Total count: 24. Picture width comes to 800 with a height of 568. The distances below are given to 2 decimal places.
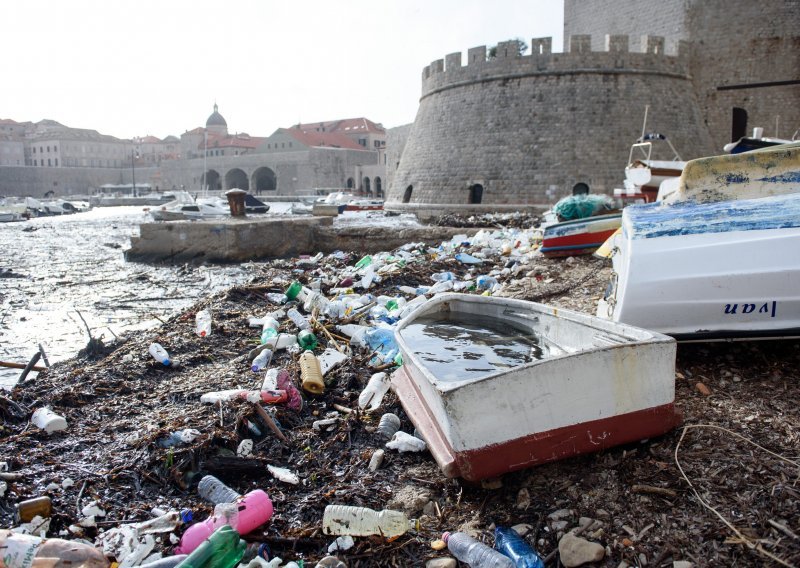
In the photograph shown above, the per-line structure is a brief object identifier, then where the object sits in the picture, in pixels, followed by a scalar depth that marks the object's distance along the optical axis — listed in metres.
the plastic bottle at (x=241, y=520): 2.42
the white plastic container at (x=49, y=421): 3.64
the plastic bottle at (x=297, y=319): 5.48
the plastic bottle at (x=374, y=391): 3.77
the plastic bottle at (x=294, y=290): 6.52
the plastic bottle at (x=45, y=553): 2.14
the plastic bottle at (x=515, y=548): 2.20
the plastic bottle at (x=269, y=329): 5.31
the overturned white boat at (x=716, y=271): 3.21
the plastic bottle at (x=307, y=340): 4.98
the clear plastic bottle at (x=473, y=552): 2.21
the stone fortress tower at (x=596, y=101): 16.89
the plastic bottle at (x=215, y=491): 2.79
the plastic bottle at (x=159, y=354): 4.98
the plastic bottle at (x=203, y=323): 5.82
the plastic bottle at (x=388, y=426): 3.39
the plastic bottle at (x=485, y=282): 6.73
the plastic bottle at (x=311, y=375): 3.98
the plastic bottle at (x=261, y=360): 4.64
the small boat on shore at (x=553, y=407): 2.55
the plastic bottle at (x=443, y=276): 7.34
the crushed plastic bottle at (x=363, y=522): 2.50
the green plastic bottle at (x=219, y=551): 2.19
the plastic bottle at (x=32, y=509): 2.57
